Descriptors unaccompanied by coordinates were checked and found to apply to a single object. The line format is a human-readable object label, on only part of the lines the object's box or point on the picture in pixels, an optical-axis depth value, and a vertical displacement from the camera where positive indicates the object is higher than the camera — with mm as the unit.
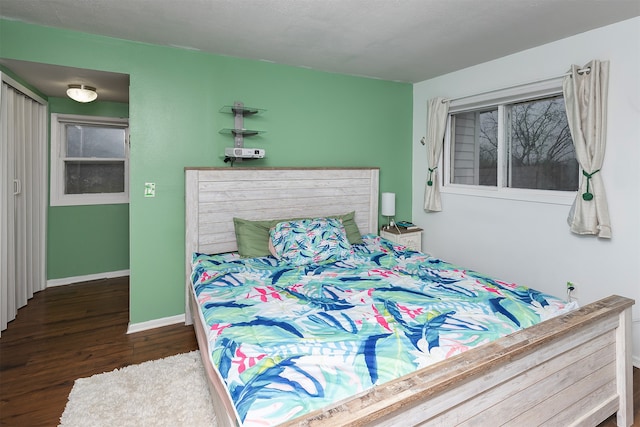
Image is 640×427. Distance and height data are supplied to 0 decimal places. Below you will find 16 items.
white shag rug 1928 -1115
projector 3139 +475
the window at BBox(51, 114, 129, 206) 4227 +554
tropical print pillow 2973 -295
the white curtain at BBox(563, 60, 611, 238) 2637 +547
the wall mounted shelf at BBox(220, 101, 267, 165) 3229 +750
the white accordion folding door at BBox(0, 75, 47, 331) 2939 +73
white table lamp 4047 +59
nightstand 3990 -307
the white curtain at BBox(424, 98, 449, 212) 3910 +708
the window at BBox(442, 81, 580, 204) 3086 +595
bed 1212 -600
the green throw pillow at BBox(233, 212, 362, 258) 3113 -254
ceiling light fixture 3357 +1052
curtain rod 2695 +1081
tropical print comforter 1302 -564
